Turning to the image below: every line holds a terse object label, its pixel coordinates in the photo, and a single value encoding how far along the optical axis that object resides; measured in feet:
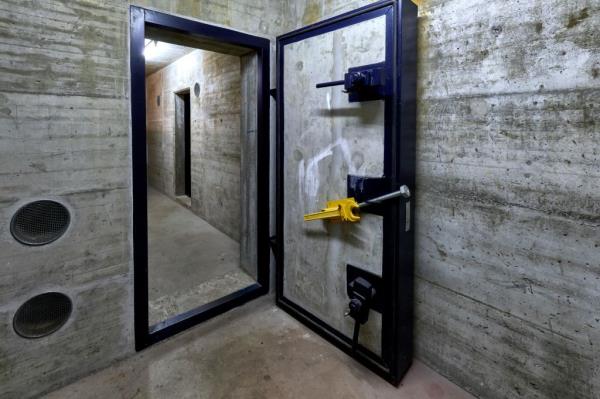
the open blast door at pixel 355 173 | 5.06
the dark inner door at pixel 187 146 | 18.98
